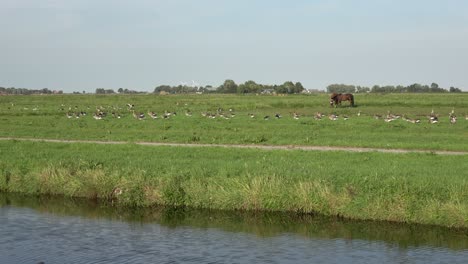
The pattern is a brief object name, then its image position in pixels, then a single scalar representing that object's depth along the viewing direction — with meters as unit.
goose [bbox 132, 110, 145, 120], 55.92
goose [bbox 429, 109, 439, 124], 46.63
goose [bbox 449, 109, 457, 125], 46.39
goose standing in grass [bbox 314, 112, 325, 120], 52.10
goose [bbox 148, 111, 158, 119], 56.62
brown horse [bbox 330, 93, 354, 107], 74.31
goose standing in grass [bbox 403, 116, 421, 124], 47.38
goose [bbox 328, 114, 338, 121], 50.13
